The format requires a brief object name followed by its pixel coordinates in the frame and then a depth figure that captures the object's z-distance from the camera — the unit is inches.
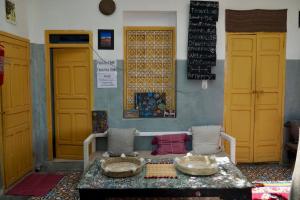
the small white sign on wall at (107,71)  185.3
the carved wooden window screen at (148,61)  189.5
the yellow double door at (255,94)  189.9
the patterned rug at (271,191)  123.9
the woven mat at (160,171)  99.8
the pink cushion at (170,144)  170.6
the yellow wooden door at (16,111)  154.1
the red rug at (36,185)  153.3
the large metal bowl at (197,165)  98.9
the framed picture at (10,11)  155.9
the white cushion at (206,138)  173.5
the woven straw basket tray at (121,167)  98.3
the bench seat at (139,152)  158.7
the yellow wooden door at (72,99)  188.7
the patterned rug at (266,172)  171.1
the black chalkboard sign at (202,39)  182.4
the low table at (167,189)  90.9
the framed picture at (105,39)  183.5
